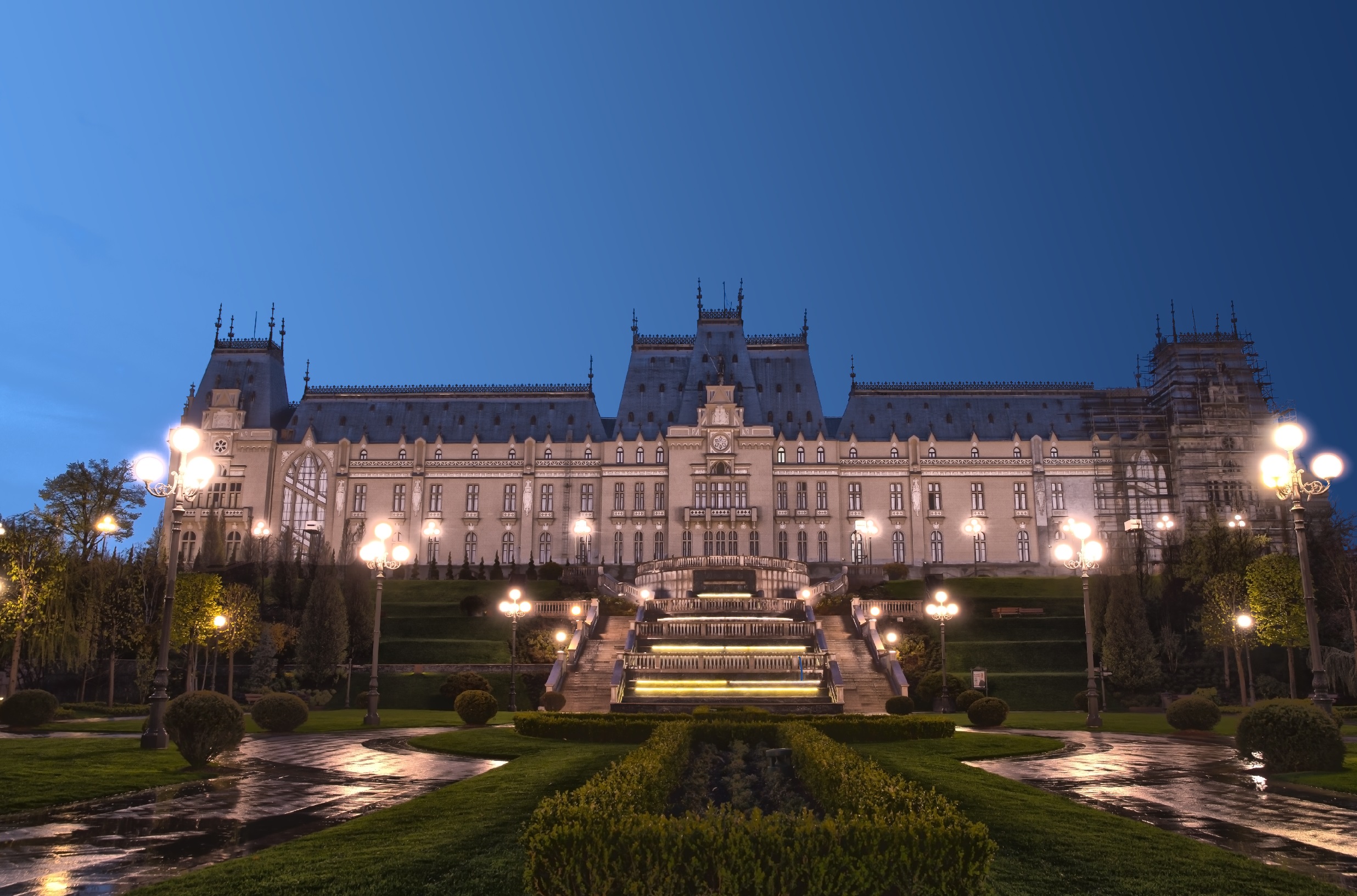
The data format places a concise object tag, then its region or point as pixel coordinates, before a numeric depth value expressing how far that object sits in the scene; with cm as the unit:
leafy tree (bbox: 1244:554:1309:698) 4759
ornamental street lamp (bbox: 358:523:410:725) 3512
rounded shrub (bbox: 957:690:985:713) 4256
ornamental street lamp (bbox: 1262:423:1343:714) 2306
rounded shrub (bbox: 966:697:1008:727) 3575
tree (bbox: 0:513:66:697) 4066
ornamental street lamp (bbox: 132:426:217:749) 2423
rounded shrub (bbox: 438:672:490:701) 4400
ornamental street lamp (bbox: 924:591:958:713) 4428
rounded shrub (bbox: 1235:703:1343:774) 2161
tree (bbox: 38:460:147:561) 7212
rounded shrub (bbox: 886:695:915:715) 4016
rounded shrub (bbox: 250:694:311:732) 3147
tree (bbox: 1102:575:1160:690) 4894
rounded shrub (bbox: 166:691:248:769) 2091
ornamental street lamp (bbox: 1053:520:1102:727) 3519
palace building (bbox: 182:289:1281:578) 8775
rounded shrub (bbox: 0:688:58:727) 3155
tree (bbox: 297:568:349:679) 4878
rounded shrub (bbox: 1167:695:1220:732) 3378
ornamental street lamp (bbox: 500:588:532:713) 4341
